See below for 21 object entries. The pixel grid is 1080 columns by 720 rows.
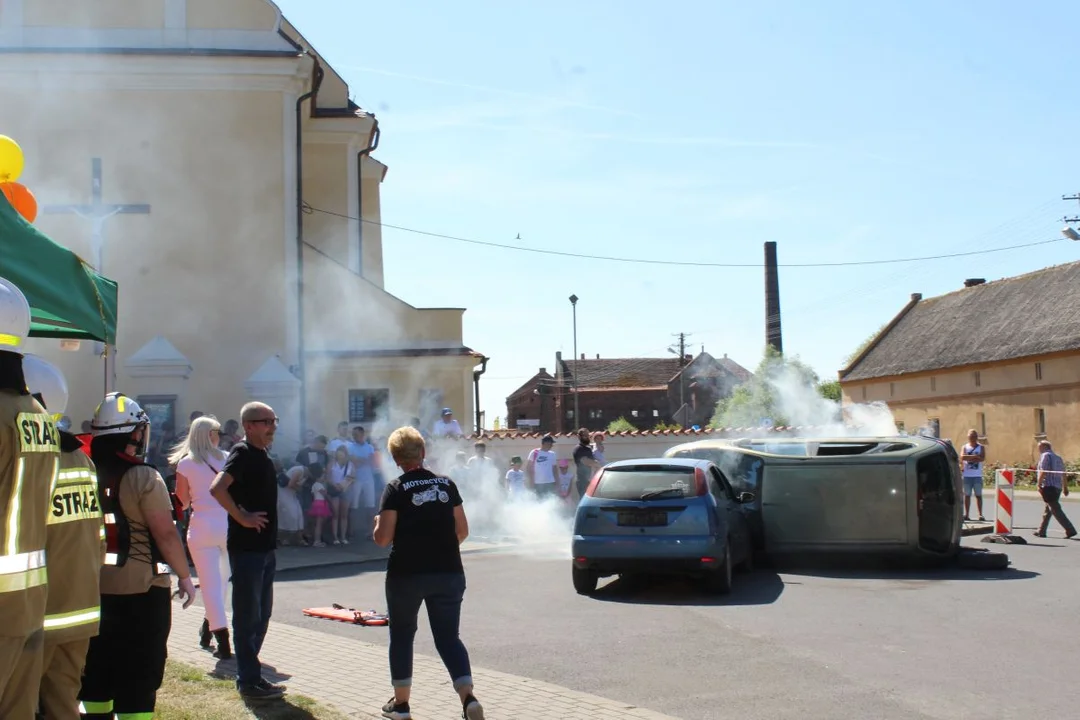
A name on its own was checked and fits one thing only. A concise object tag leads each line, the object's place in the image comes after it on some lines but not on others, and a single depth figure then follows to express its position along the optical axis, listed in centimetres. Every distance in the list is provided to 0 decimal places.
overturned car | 1316
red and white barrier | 1865
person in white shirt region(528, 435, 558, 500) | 2022
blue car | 1152
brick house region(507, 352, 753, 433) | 9650
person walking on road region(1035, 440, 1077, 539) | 1791
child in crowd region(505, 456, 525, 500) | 2073
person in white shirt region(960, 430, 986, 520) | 2031
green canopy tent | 634
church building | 2383
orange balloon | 746
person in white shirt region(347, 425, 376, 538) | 1766
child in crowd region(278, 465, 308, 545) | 1655
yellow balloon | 730
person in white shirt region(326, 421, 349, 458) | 1823
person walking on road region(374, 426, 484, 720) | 633
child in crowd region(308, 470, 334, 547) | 1697
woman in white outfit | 802
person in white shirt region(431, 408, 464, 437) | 2247
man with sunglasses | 691
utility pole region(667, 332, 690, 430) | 9738
